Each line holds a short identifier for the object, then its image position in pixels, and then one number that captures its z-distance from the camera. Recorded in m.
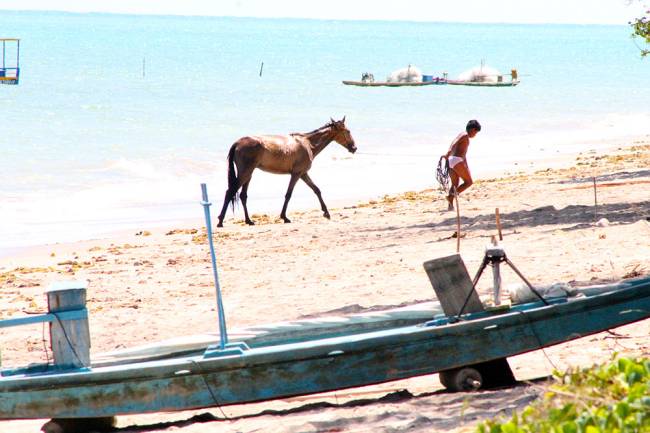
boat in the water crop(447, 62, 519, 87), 122.94
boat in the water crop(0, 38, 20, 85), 80.31
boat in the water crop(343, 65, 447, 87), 121.81
